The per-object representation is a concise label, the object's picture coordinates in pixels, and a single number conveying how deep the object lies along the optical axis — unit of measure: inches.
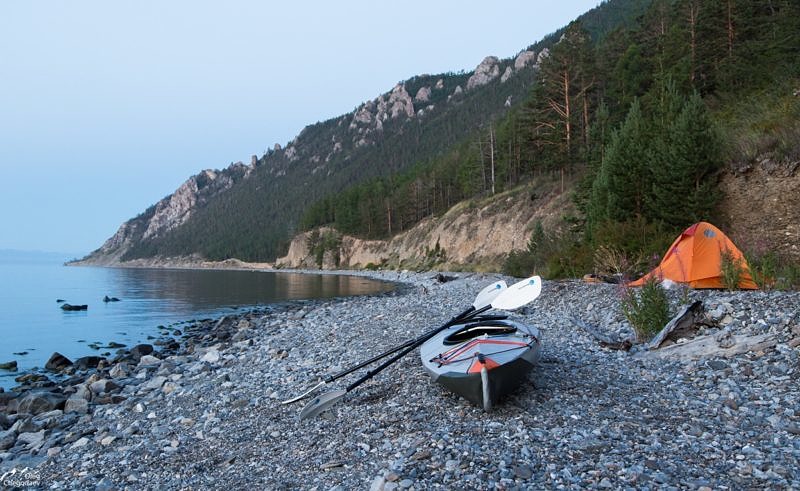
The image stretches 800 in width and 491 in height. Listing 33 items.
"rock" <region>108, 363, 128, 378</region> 568.8
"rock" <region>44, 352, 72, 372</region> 658.8
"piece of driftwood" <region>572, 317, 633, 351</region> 385.7
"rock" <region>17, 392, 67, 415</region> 445.7
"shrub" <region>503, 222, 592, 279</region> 870.4
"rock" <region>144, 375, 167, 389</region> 501.7
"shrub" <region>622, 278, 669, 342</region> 397.4
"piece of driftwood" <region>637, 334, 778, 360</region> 313.7
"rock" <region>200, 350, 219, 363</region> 601.8
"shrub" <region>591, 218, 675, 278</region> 696.4
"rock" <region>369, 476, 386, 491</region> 192.7
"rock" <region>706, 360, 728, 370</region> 303.9
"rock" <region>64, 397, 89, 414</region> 437.7
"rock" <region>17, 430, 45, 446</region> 361.1
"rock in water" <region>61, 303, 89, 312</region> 1367.5
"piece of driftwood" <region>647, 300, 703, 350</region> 364.0
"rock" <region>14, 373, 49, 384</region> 590.2
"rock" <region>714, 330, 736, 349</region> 324.8
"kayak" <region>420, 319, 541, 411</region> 249.8
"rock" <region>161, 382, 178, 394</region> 464.9
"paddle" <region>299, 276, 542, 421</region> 356.8
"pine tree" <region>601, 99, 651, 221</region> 810.8
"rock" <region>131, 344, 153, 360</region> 712.1
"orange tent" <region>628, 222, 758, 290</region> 530.9
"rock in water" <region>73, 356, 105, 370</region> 658.2
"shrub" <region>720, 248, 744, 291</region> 484.7
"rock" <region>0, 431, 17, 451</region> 354.3
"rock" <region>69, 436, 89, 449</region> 335.9
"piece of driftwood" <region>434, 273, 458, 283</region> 1533.8
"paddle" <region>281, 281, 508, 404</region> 349.1
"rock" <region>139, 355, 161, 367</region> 634.2
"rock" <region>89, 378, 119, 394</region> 506.6
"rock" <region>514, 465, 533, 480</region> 189.2
